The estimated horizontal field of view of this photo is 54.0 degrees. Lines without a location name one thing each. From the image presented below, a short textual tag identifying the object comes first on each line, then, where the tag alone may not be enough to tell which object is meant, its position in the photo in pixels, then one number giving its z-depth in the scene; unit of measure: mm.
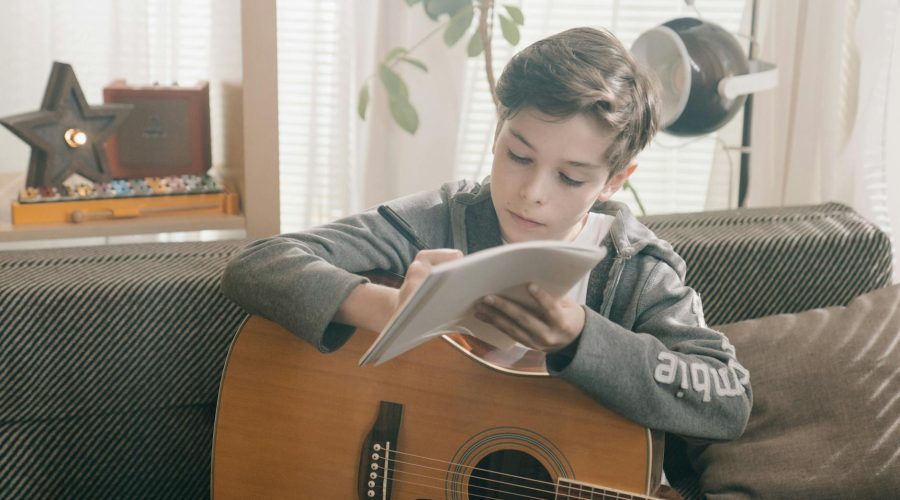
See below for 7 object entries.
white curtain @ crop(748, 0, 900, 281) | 2209
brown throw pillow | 1199
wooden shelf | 1438
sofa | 1204
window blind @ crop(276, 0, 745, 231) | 2289
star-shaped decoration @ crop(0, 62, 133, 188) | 1483
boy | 1080
